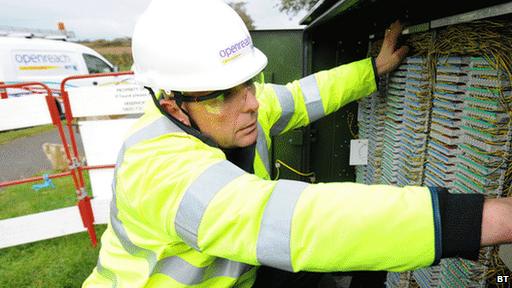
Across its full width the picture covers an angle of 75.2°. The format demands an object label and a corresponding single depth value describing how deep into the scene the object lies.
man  0.88
